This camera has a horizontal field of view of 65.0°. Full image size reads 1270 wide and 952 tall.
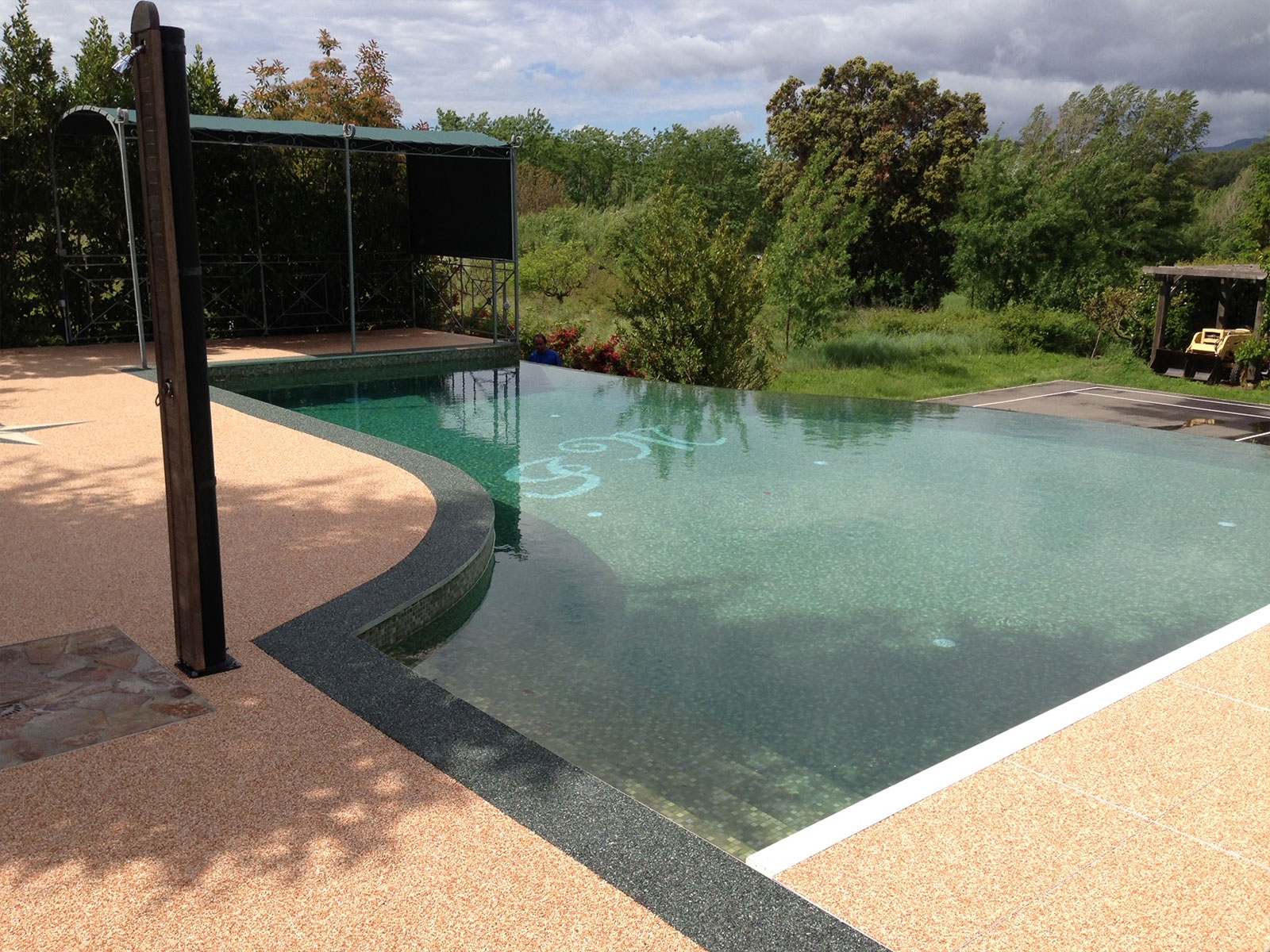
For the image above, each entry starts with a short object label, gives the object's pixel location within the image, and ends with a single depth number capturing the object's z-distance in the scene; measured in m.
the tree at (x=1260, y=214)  19.92
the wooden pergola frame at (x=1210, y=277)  18.88
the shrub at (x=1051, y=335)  24.12
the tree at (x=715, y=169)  46.72
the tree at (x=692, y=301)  13.84
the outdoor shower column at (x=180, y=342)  3.22
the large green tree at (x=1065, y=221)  27.09
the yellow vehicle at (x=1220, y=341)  19.55
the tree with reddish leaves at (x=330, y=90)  24.05
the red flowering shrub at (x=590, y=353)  14.76
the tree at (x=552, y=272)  23.20
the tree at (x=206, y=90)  14.20
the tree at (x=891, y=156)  29.86
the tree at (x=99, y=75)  12.85
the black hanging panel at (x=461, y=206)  13.84
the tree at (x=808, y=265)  20.58
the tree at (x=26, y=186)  12.05
